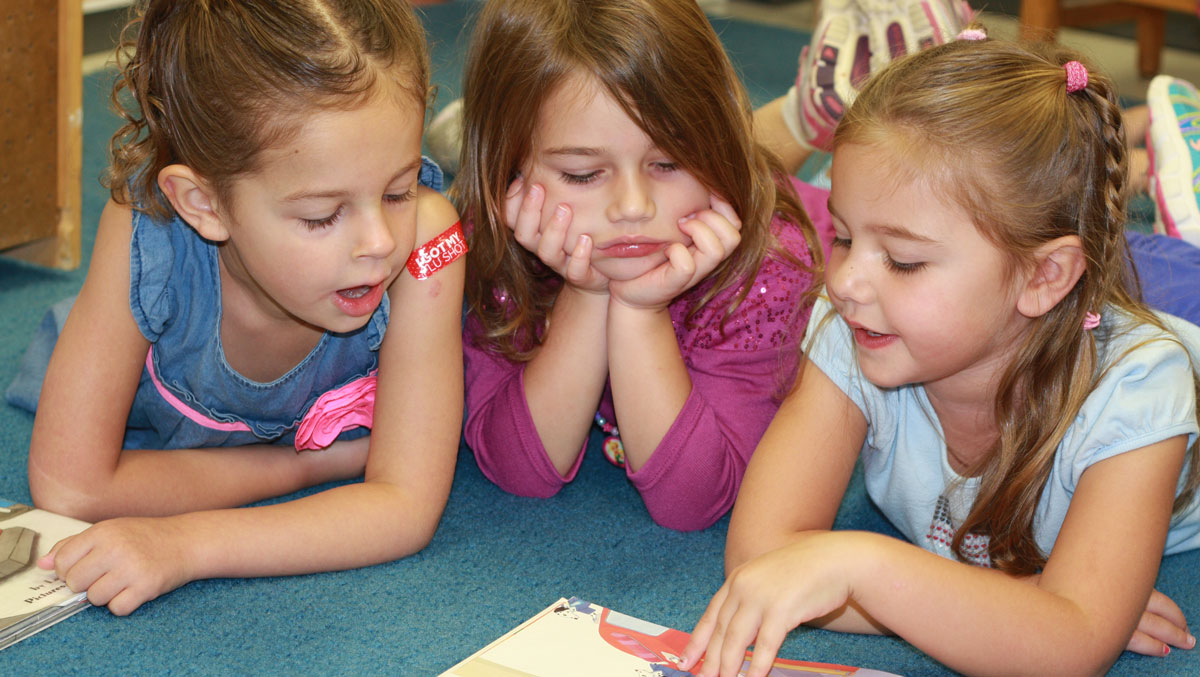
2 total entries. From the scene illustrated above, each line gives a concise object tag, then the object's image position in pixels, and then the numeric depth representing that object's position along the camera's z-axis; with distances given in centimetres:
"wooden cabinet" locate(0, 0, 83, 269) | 165
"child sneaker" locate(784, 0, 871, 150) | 175
